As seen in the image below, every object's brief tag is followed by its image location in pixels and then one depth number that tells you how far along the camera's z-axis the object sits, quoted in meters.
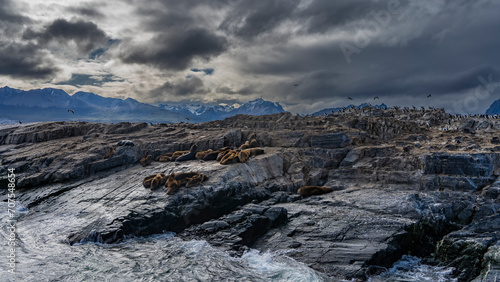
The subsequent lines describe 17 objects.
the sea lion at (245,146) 29.88
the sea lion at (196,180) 21.84
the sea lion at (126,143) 31.91
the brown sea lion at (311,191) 23.09
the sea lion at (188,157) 29.11
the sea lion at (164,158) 30.12
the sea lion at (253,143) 31.20
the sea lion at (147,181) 23.05
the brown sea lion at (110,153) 29.99
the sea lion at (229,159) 25.41
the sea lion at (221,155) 27.28
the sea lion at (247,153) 25.72
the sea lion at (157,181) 22.44
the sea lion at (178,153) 30.47
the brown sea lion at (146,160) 29.39
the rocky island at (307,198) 15.91
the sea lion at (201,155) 28.69
